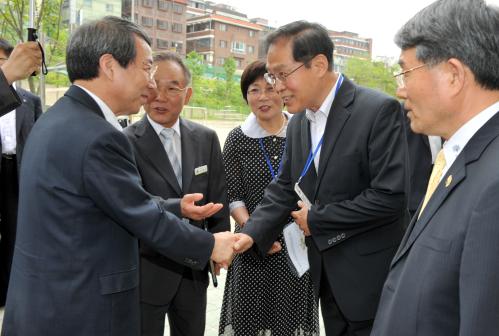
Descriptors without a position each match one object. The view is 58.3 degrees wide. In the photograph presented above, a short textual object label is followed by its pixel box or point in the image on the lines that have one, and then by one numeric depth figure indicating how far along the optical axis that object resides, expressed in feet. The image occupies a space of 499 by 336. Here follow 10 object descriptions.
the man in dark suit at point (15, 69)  7.63
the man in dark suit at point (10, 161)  12.87
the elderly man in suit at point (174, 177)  7.88
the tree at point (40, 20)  24.52
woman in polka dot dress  10.05
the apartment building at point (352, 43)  261.28
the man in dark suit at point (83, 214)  5.48
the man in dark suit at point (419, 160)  10.44
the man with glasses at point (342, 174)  6.83
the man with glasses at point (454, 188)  3.31
